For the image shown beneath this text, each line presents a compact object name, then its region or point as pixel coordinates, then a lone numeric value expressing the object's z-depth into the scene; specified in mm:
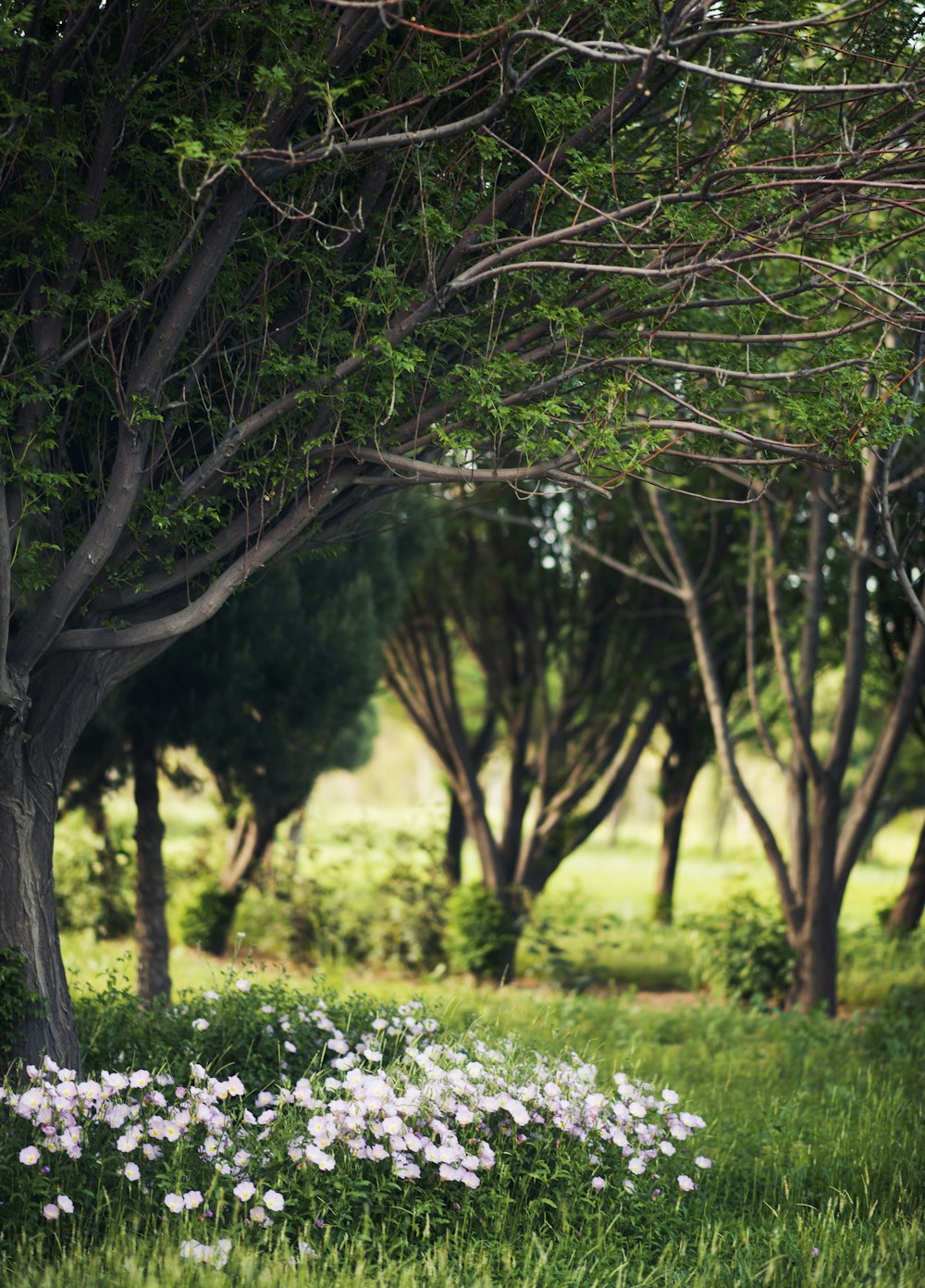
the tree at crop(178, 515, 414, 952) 15203
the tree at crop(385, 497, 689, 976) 21469
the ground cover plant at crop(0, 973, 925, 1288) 6668
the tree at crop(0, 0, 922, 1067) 7465
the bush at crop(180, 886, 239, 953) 21656
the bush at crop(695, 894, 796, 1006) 18109
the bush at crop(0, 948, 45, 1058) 8219
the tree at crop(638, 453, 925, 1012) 16562
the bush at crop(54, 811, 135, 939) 22266
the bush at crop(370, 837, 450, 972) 21391
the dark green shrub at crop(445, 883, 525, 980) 19984
